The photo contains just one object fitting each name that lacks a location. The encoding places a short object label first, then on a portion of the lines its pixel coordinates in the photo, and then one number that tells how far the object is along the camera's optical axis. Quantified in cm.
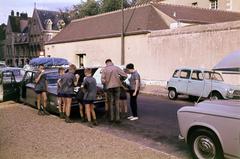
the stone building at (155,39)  2312
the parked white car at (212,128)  646
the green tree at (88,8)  5777
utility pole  3030
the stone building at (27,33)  6656
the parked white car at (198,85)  1641
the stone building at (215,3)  4122
